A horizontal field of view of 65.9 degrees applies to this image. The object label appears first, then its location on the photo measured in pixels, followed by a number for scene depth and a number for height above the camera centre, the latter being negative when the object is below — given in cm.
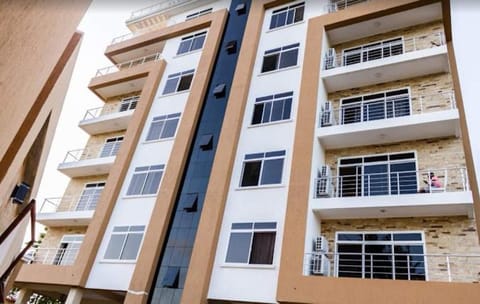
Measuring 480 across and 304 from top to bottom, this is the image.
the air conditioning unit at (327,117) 1244 +796
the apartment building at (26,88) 222 +158
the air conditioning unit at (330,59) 1380 +1066
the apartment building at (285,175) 978 +583
